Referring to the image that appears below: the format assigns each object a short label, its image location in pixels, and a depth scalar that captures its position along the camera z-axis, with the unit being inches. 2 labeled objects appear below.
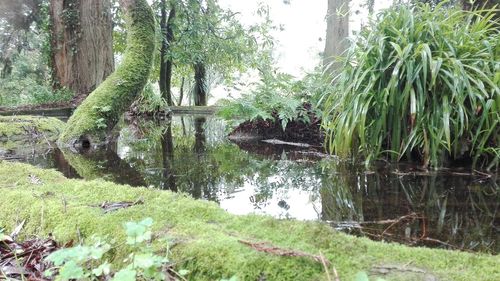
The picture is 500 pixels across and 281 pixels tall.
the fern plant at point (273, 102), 145.7
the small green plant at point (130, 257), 26.7
